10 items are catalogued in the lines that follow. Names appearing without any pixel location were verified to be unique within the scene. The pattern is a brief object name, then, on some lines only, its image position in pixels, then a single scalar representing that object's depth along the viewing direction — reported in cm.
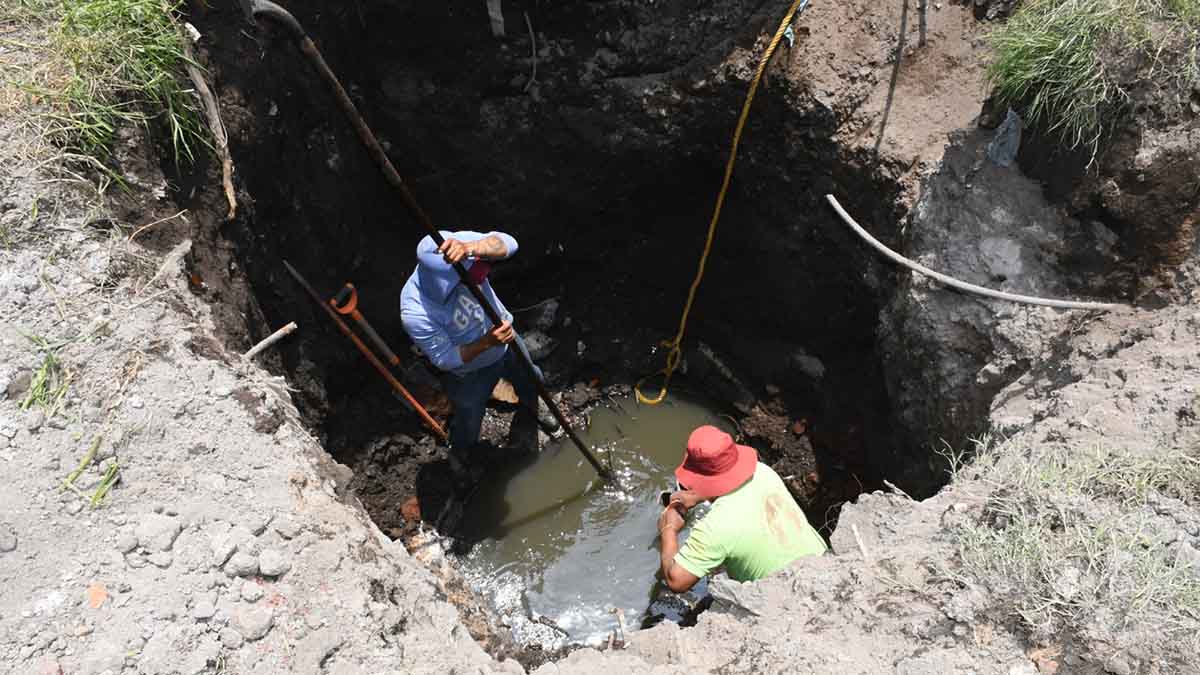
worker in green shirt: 247
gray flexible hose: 275
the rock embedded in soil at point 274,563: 201
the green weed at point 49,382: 220
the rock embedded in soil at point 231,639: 189
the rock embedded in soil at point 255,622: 191
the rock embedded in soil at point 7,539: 195
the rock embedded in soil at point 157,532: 202
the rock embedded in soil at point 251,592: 196
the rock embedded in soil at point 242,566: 200
